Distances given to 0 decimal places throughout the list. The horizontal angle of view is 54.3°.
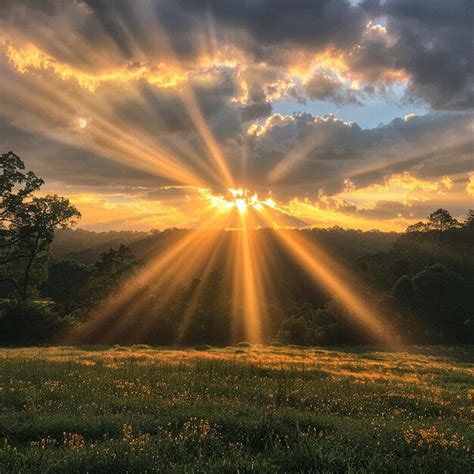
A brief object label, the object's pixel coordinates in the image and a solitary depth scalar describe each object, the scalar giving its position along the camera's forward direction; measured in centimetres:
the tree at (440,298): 8588
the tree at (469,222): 13325
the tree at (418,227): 13925
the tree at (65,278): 9742
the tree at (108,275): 7356
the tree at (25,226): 5650
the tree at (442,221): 13500
